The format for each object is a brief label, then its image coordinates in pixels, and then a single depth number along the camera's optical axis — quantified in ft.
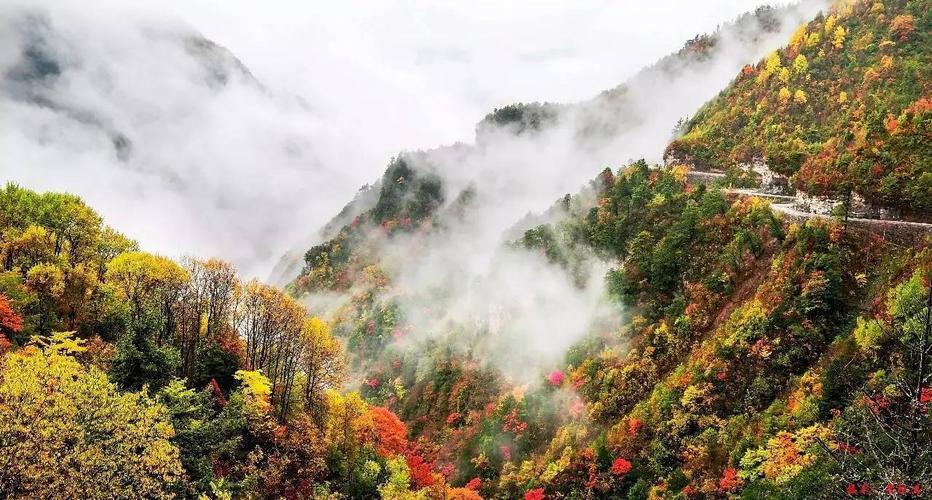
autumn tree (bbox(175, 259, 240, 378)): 179.22
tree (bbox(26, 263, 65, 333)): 155.94
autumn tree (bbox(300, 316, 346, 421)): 194.18
